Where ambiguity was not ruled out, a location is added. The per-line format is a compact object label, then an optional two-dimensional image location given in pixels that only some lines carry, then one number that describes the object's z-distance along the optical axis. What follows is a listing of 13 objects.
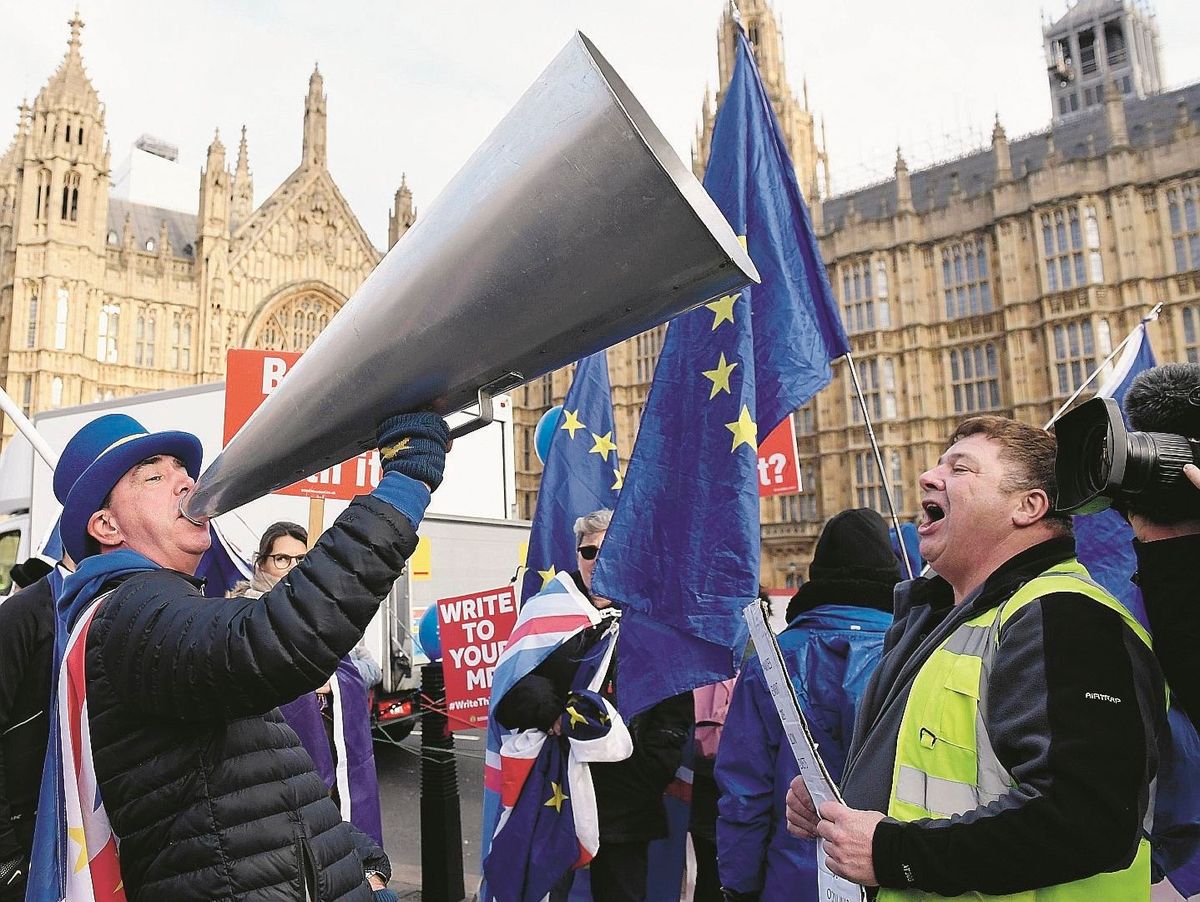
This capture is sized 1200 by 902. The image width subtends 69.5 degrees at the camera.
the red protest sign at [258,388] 5.26
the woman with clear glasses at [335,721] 2.86
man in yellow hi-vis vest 1.26
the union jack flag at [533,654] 3.23
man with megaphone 1.24
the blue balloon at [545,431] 6.26
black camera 1.35
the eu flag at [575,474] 4.34
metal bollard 4.64
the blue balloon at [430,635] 6.99
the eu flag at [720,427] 2.76
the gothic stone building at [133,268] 33.81
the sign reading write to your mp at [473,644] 5.12
